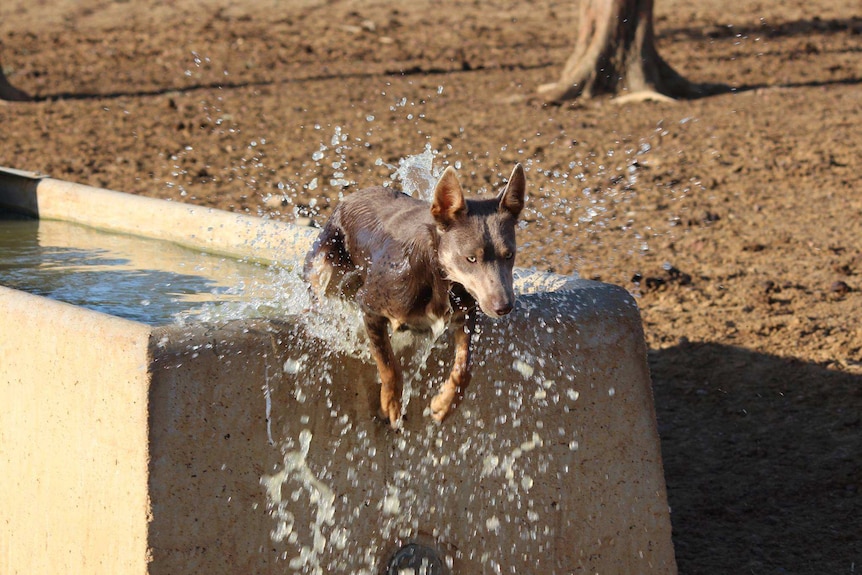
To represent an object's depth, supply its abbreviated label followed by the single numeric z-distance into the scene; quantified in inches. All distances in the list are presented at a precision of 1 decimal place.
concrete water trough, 253.4
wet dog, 239.9
